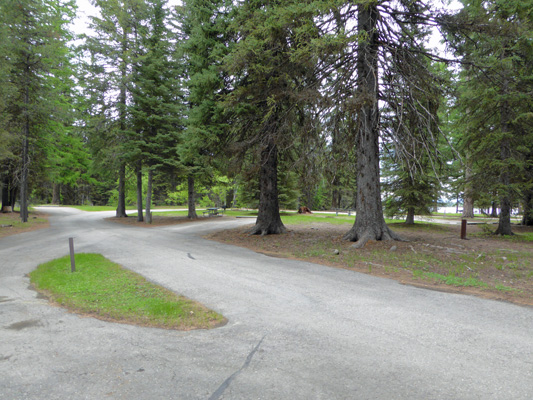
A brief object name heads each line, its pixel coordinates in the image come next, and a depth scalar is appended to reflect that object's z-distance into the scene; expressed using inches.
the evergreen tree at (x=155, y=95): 740.6
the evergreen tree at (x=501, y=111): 460.8
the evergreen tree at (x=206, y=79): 494.7
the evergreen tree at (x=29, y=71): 688.4
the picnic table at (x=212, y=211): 1051.2
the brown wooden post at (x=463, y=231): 492.2
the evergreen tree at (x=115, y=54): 805.2
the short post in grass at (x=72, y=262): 269.1
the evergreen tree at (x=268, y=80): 361.7
